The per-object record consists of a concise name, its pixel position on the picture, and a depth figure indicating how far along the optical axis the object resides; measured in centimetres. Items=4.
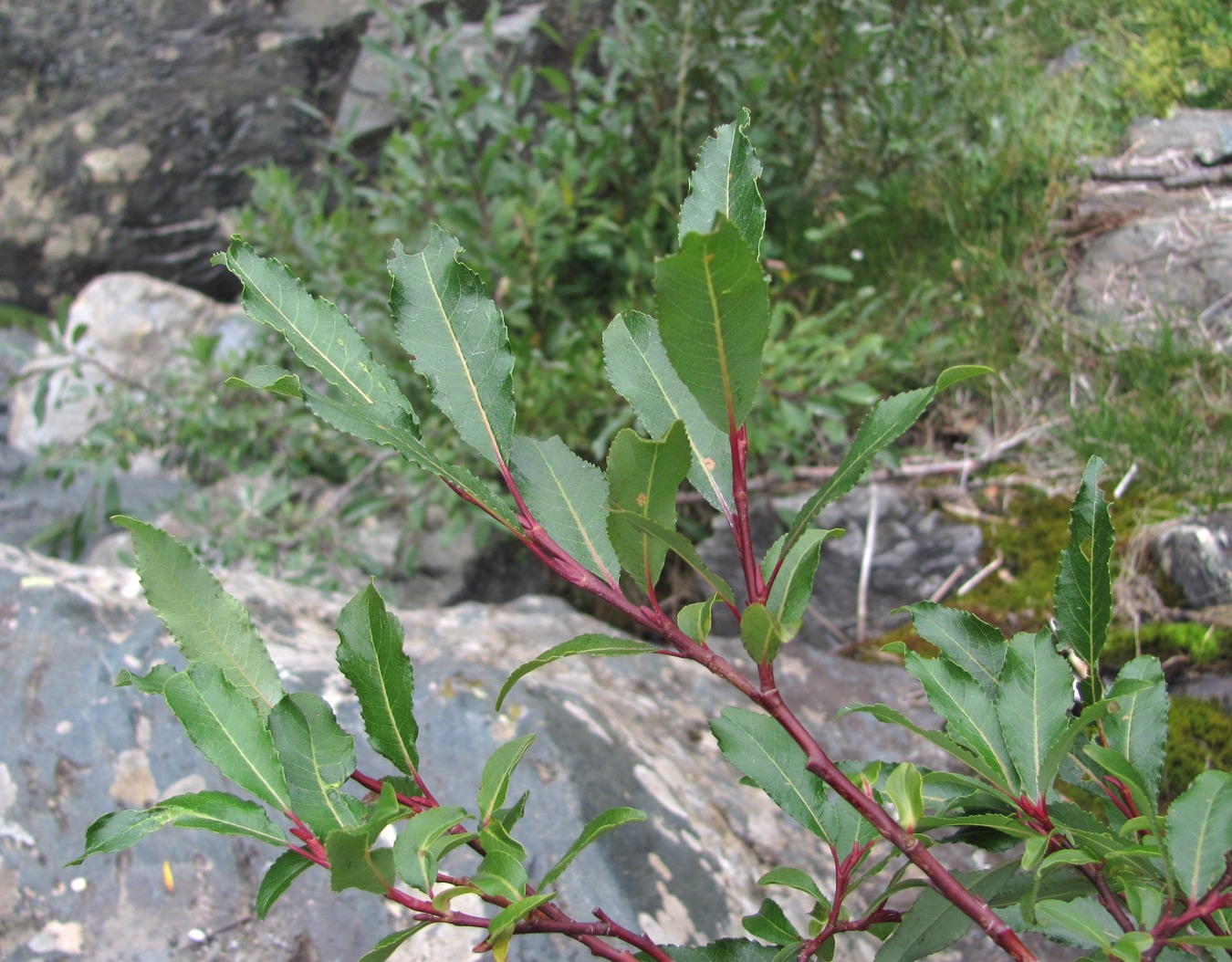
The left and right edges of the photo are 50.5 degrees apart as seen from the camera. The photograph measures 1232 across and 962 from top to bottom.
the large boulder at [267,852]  40
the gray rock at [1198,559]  61
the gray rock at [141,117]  159
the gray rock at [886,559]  78
